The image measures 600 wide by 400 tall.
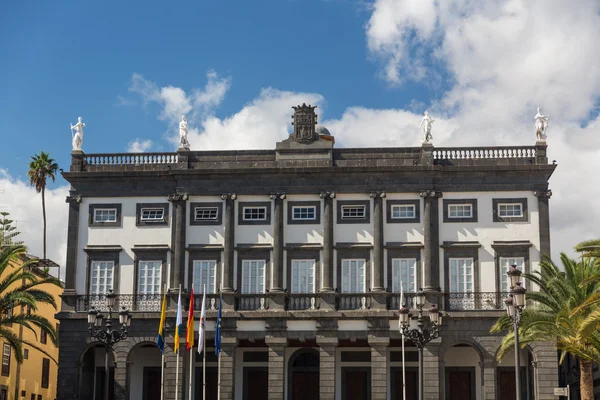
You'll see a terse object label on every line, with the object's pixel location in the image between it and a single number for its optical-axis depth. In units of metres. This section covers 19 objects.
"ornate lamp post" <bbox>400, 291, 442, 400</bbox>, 41.81
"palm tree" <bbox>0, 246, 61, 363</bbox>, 48.78
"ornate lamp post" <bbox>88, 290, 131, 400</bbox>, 42.16
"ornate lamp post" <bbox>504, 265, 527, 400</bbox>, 31.72
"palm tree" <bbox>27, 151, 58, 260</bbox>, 72.75
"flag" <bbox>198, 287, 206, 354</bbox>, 46.72
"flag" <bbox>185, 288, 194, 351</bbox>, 46.91
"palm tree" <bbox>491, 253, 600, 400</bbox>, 42.97
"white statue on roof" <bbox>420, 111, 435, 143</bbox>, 53.81
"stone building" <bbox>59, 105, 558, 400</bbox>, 51.66
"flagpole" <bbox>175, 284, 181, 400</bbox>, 47.92
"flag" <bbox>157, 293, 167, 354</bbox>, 46.15
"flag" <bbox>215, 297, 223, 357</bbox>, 48.72
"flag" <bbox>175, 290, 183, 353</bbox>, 46.53
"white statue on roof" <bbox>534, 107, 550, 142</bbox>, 53.41
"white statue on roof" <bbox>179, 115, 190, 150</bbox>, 55.19
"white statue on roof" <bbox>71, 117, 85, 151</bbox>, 55.78
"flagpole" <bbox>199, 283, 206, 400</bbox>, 47.31
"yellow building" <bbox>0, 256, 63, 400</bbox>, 62.09
